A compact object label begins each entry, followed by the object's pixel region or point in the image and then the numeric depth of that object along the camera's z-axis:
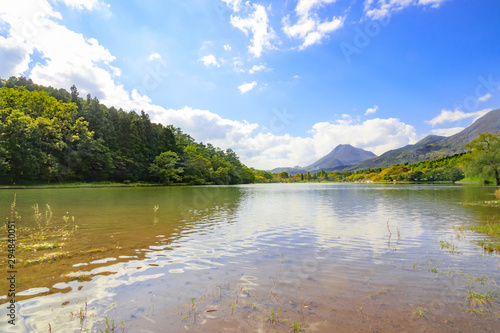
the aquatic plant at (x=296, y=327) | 4.54
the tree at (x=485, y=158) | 74.50
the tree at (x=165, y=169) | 106.69
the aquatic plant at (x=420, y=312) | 5.05
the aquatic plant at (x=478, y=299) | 5.45
